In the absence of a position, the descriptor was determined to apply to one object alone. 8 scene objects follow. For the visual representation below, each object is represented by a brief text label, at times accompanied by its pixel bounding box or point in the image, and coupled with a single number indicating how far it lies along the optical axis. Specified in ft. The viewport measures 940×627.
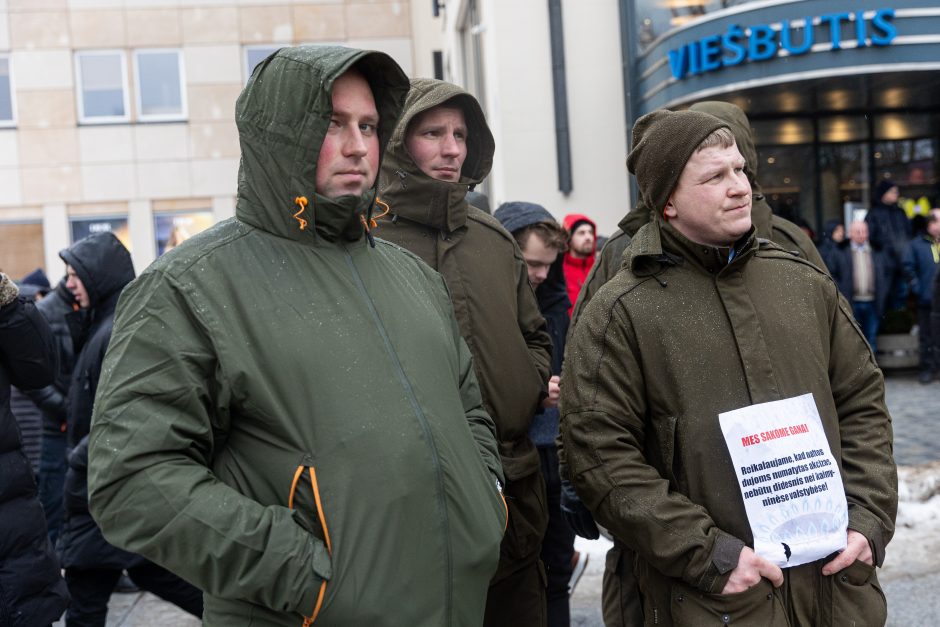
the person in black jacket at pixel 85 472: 14.29
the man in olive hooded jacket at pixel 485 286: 10.94
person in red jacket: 22.48
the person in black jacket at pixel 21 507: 11.42
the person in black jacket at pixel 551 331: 12.89
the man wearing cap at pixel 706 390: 8.48
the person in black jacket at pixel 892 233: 41.22
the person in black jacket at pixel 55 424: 19.39
